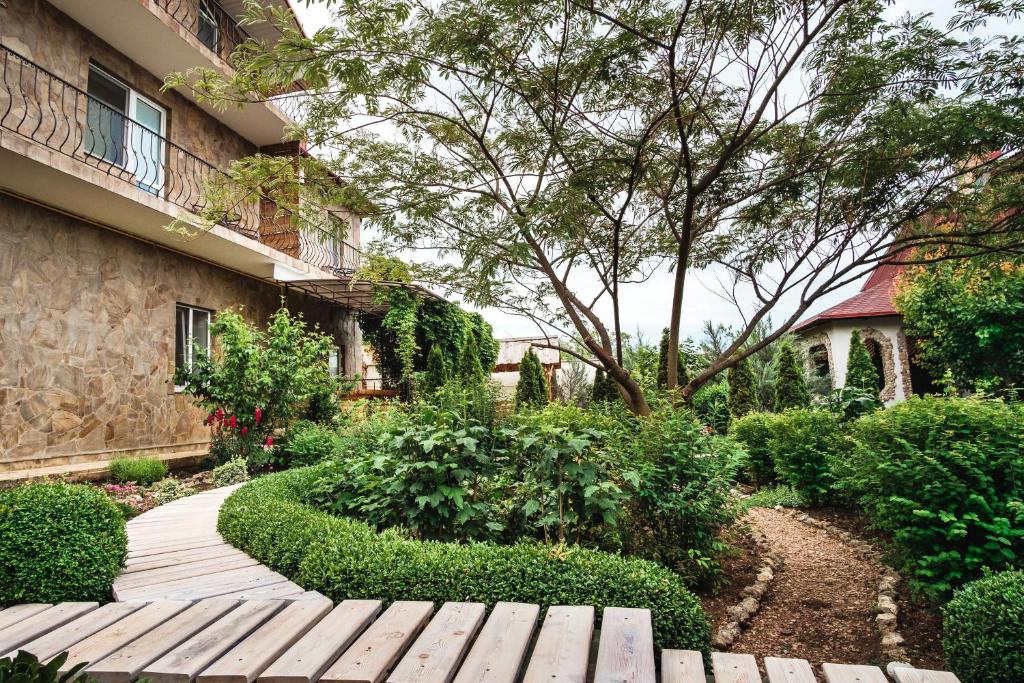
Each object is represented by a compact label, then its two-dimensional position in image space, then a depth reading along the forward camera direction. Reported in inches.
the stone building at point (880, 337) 567.8
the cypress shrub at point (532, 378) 554.0
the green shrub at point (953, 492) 131.3
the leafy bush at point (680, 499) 156.9
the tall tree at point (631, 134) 174.1
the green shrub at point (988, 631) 102.3
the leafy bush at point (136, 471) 283.9
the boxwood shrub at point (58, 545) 125.3
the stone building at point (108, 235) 268.1
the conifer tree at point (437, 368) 527.2
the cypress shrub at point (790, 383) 465.1
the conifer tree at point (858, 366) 493.4
